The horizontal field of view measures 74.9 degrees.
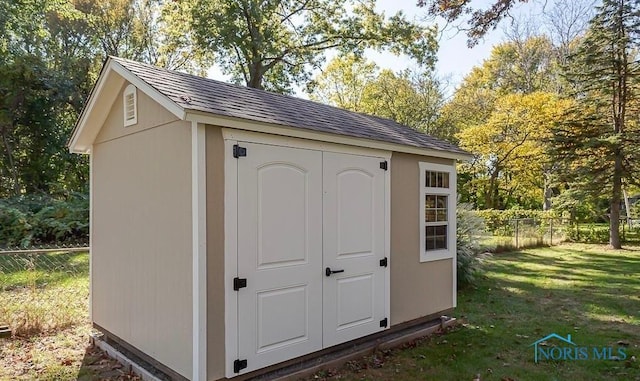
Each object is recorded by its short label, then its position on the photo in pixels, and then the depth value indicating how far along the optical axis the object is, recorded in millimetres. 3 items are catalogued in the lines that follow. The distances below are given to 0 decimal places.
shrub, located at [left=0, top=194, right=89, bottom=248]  10883
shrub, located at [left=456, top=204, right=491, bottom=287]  7676
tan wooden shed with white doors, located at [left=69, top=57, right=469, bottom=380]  3471
